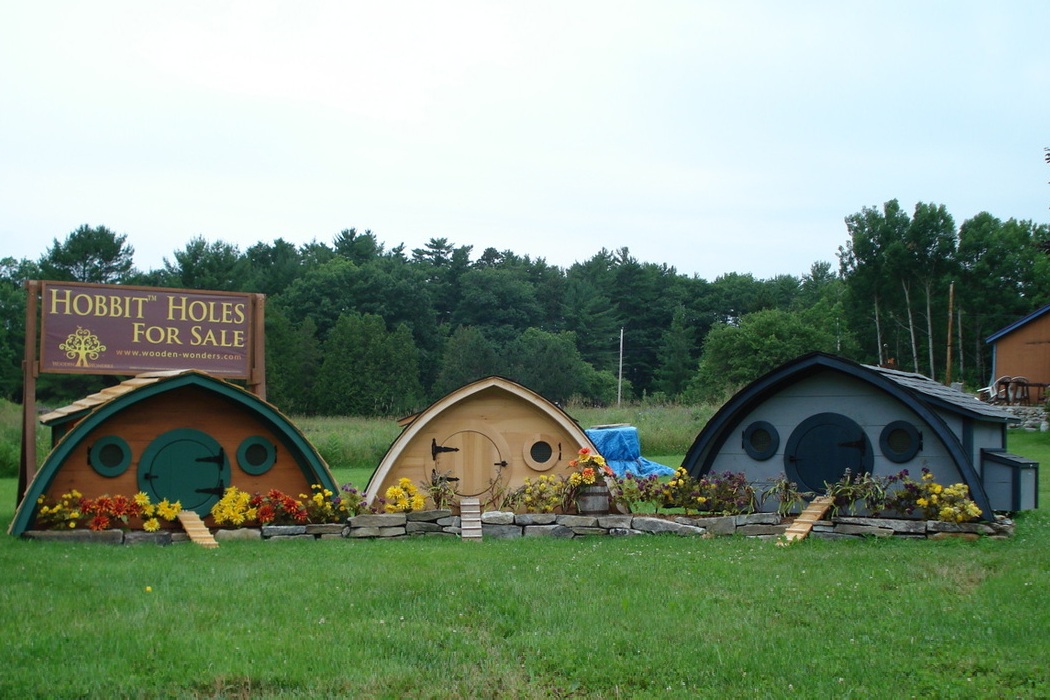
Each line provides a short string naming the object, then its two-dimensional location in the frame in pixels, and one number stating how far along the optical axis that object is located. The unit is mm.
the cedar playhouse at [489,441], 15836
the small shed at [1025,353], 48638
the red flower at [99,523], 13352
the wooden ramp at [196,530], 13109
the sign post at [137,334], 15273
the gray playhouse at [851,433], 14305
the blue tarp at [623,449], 27078
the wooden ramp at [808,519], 13141
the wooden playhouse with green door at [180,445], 14141
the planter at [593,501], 14164
